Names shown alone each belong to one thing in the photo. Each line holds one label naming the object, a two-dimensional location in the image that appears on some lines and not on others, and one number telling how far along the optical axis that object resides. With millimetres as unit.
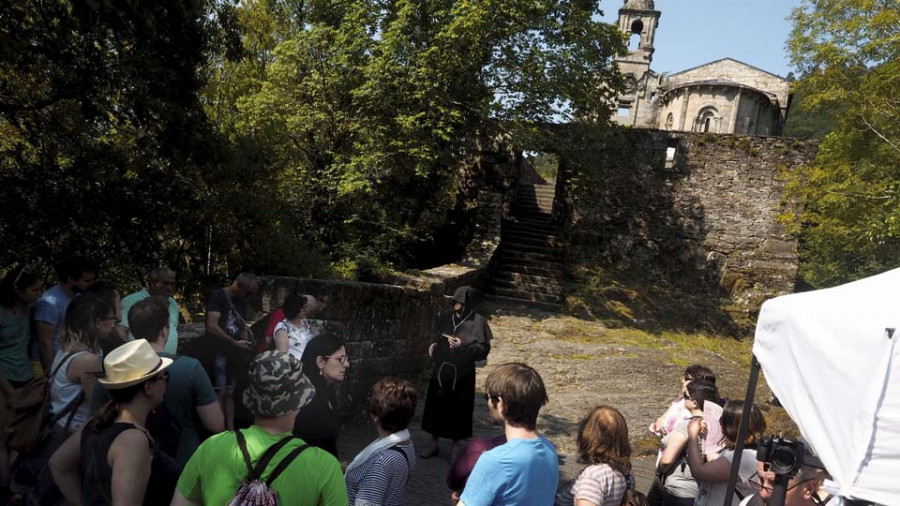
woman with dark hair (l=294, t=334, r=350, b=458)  3857
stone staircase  14234
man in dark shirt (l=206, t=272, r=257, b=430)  4715
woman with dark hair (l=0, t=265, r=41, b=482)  4078
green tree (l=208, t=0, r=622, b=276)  11641
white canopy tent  2334
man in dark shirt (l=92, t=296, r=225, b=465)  3053
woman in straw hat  2309
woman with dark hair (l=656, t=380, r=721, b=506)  3674
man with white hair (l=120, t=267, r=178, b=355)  4625
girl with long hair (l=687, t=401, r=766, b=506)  3400
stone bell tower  39281
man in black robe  5770
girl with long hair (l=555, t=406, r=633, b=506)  2787
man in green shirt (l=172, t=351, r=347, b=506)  2109
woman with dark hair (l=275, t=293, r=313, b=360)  4484
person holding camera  2797
